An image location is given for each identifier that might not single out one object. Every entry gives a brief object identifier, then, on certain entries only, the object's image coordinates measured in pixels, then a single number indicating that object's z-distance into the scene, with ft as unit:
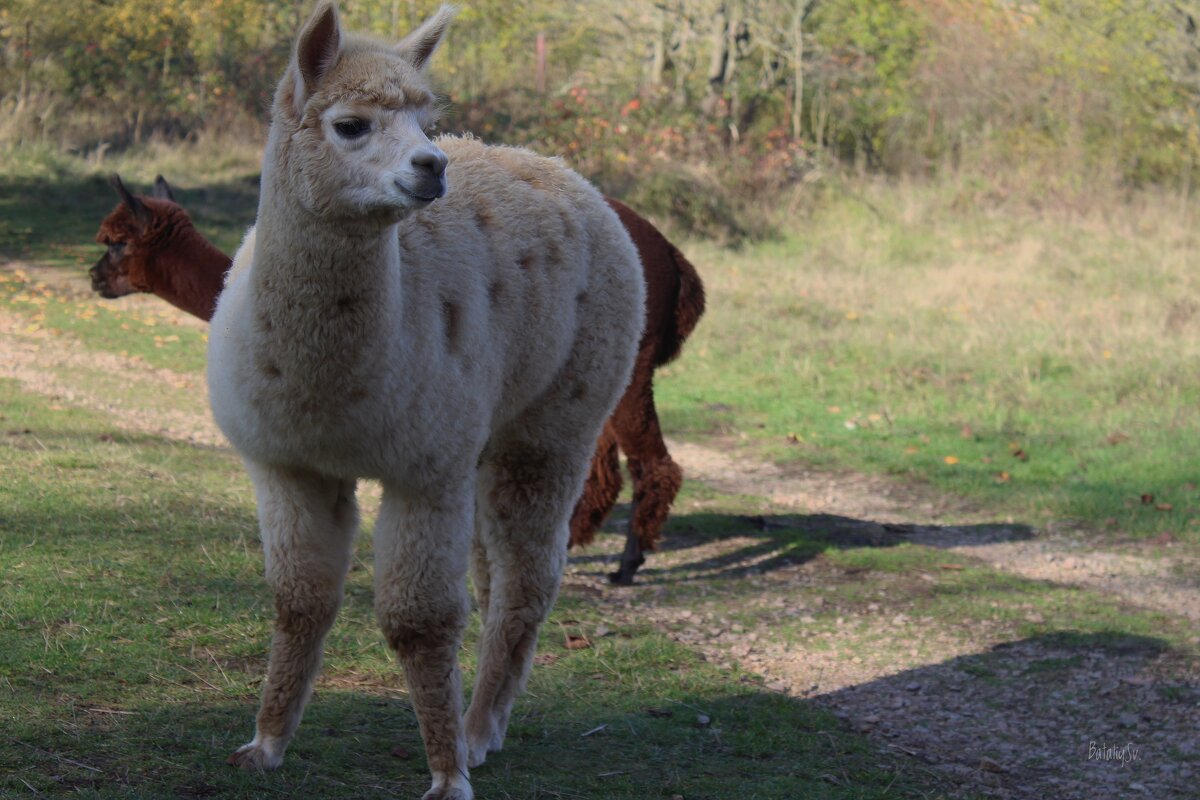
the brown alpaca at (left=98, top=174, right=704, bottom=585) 21.42
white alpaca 10.63
